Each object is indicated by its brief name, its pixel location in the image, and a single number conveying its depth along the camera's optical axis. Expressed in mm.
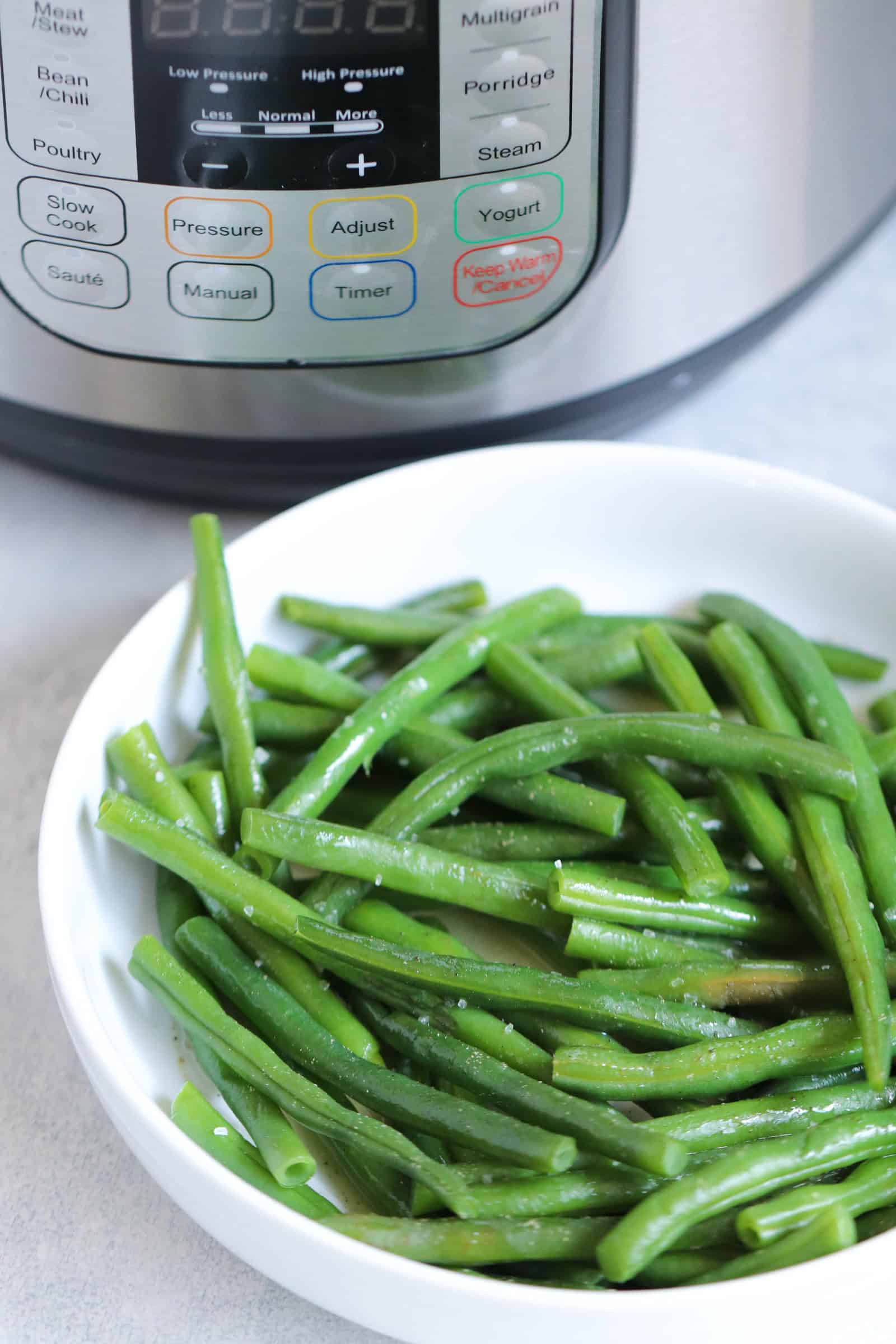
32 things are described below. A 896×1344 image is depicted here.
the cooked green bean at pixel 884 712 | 755
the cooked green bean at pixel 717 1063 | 674
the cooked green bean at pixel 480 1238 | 654
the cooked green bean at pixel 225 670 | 730
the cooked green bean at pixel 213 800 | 726
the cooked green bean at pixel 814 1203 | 652
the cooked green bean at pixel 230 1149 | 669
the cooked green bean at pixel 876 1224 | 663
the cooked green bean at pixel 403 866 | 701
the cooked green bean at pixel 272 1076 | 661
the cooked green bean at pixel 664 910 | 697
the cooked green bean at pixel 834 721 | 709
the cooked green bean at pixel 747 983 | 693
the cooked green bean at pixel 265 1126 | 667
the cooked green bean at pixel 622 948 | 695
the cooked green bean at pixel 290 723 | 744
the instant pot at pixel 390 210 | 712
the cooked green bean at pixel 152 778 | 718
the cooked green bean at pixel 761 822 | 708
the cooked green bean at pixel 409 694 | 722
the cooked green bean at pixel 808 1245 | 646
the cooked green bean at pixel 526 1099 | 656
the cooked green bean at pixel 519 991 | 684
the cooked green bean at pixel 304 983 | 692
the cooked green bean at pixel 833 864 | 677
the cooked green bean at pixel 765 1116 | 669
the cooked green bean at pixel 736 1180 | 648
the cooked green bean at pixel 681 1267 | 658
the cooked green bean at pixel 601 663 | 756
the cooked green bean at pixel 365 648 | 765
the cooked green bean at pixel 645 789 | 703
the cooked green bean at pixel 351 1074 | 660
